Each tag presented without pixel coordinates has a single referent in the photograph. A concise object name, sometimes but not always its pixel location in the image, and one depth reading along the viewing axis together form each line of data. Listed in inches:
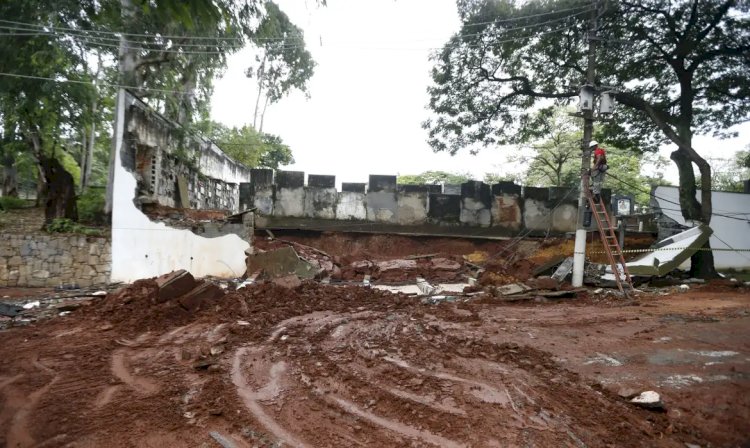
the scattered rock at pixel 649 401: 128.8
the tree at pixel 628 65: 390.0
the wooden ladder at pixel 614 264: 339.0
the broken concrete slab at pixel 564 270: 382.0
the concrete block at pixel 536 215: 513.0
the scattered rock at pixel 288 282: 323.0
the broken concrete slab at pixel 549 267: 411.8
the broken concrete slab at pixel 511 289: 335.9
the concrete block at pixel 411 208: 516.4
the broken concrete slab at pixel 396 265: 426.6
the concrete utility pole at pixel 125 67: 407.2
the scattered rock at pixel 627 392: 136.3
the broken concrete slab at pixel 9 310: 258.5
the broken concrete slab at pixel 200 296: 268.2
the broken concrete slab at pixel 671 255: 377.4
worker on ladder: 337.4
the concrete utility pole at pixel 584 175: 358.0
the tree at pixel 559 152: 848.3
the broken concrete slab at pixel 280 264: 390.9
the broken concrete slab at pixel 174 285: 263.4
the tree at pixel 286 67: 720.3
